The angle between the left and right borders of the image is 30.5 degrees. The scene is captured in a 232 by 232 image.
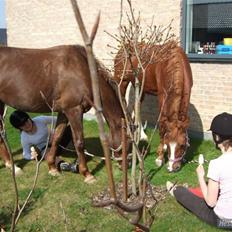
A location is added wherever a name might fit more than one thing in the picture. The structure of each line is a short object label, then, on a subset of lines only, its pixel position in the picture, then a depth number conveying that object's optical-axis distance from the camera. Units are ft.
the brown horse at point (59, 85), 18.37
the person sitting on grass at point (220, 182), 11.48
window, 24.20
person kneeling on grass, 19.93
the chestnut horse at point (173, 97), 18.56
